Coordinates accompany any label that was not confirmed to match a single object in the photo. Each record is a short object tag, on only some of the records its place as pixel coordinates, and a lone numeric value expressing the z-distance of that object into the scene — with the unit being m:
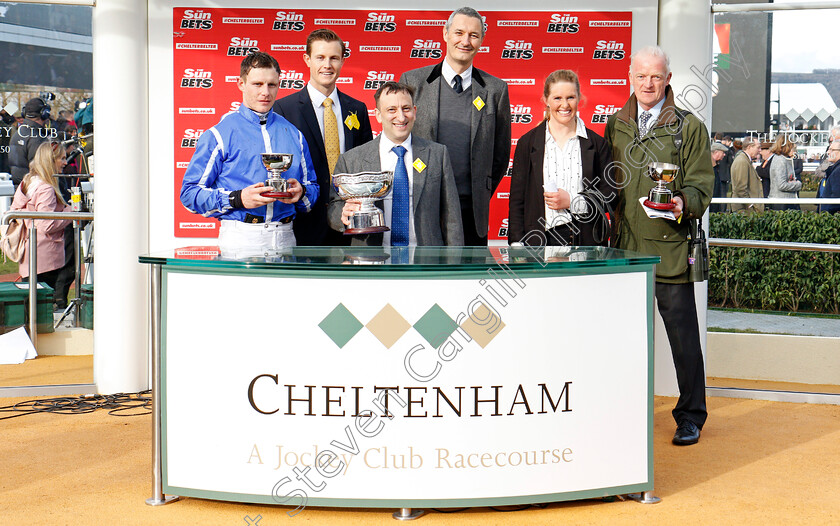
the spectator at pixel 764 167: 6.35
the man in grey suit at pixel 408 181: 4.69
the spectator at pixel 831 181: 6.27
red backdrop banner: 6.18
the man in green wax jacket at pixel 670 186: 4.81
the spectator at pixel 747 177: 6.37
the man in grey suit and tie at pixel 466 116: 5.05
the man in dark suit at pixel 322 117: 5.05
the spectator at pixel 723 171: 6.39
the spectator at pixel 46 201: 6.19
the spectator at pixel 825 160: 6.29
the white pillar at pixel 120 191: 5.96
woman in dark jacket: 4.78
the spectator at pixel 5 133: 6.06
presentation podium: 3.50
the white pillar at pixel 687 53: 6.10
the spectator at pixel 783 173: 6.31
